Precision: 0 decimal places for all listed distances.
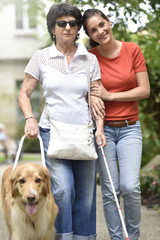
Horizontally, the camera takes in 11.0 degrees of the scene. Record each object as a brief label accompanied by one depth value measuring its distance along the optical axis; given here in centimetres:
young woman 760
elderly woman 714
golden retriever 642
